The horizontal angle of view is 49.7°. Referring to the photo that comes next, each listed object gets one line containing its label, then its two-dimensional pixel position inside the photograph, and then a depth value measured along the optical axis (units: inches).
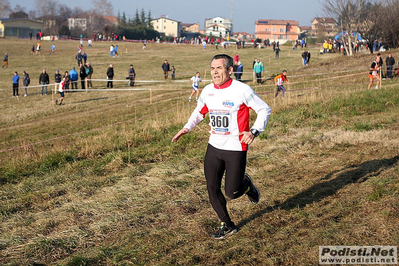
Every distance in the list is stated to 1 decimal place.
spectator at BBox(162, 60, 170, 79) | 1380.4
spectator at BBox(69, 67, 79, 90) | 1200.5
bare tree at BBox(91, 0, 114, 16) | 5364.2
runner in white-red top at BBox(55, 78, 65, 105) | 1012.8
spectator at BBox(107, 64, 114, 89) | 1245.2
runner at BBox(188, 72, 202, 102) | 925.3
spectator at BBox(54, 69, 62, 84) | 1151.6
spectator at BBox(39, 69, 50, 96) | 1156.7
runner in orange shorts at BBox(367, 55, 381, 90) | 826.8
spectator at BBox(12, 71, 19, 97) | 1139.3
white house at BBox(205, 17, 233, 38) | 5851.4
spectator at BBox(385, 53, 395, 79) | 963.7
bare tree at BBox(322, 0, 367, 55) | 1643.6
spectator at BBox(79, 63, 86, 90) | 1181.6
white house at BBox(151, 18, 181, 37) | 5932.6
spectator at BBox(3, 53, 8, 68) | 1868.2
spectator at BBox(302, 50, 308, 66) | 1574.8
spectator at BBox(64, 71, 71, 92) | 1154.0
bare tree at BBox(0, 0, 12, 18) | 5864.2
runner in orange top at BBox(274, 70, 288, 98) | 798.0
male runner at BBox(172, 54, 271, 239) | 192.7
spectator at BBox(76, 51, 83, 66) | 1625.2
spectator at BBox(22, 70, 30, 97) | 1192.6
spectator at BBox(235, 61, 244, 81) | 1147.8
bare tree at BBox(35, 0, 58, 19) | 5861.2
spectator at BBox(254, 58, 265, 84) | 1129.4
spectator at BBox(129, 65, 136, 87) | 1251.9
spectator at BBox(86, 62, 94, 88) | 1213.6
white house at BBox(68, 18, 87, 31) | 5122.0
